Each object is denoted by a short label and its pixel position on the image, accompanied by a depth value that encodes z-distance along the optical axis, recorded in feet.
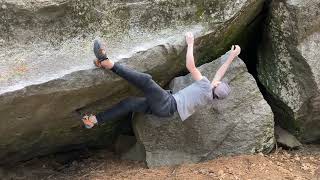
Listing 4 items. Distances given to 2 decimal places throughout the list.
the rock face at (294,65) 19.49
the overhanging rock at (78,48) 16.66
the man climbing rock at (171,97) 17.61
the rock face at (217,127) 19.25
